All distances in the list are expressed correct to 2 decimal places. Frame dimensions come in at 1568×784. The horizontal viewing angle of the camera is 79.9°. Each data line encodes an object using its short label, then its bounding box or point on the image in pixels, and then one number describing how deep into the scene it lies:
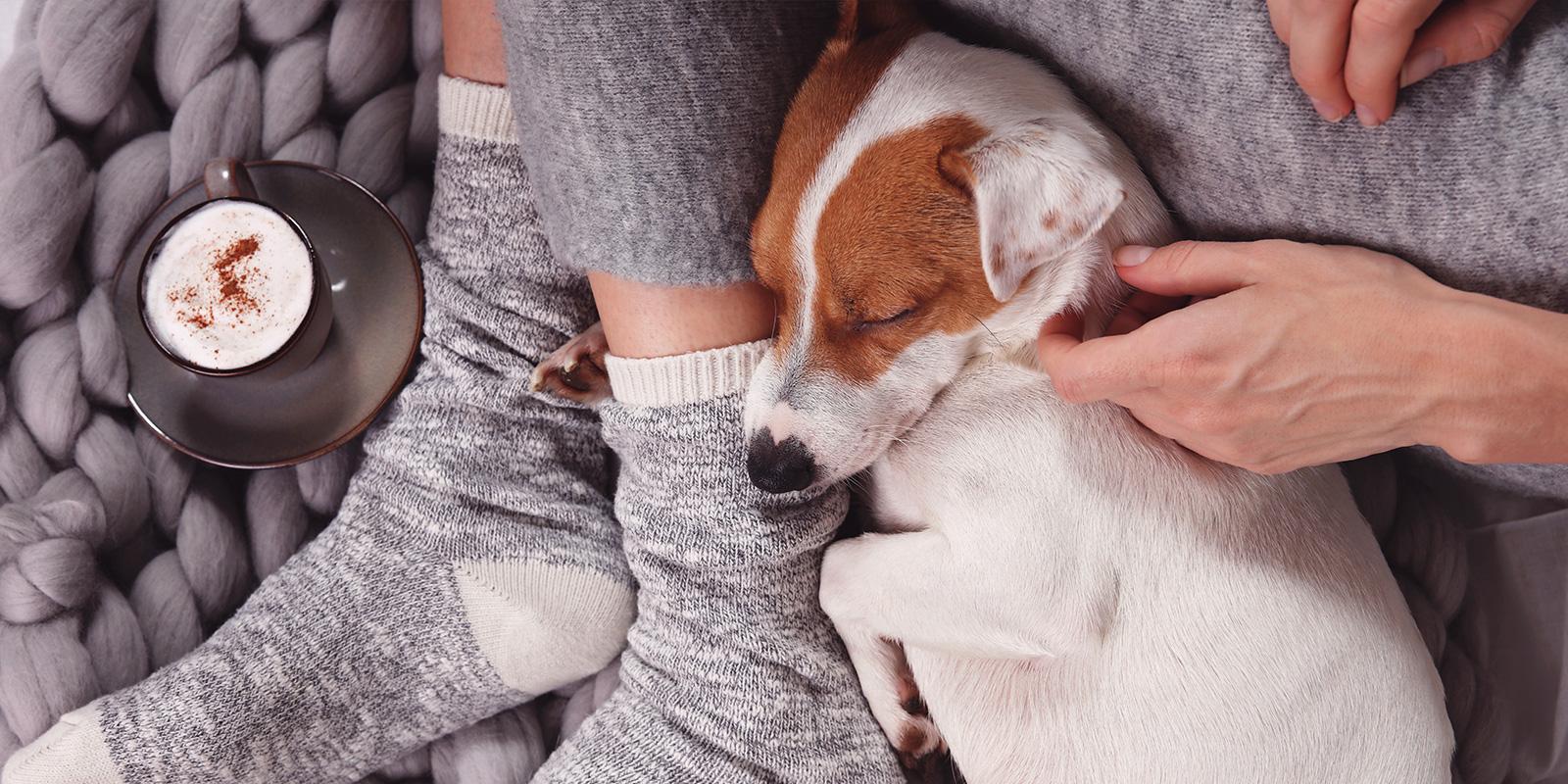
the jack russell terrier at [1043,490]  0.99
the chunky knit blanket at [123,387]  1.18
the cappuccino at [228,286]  1.13
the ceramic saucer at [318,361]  1.25
